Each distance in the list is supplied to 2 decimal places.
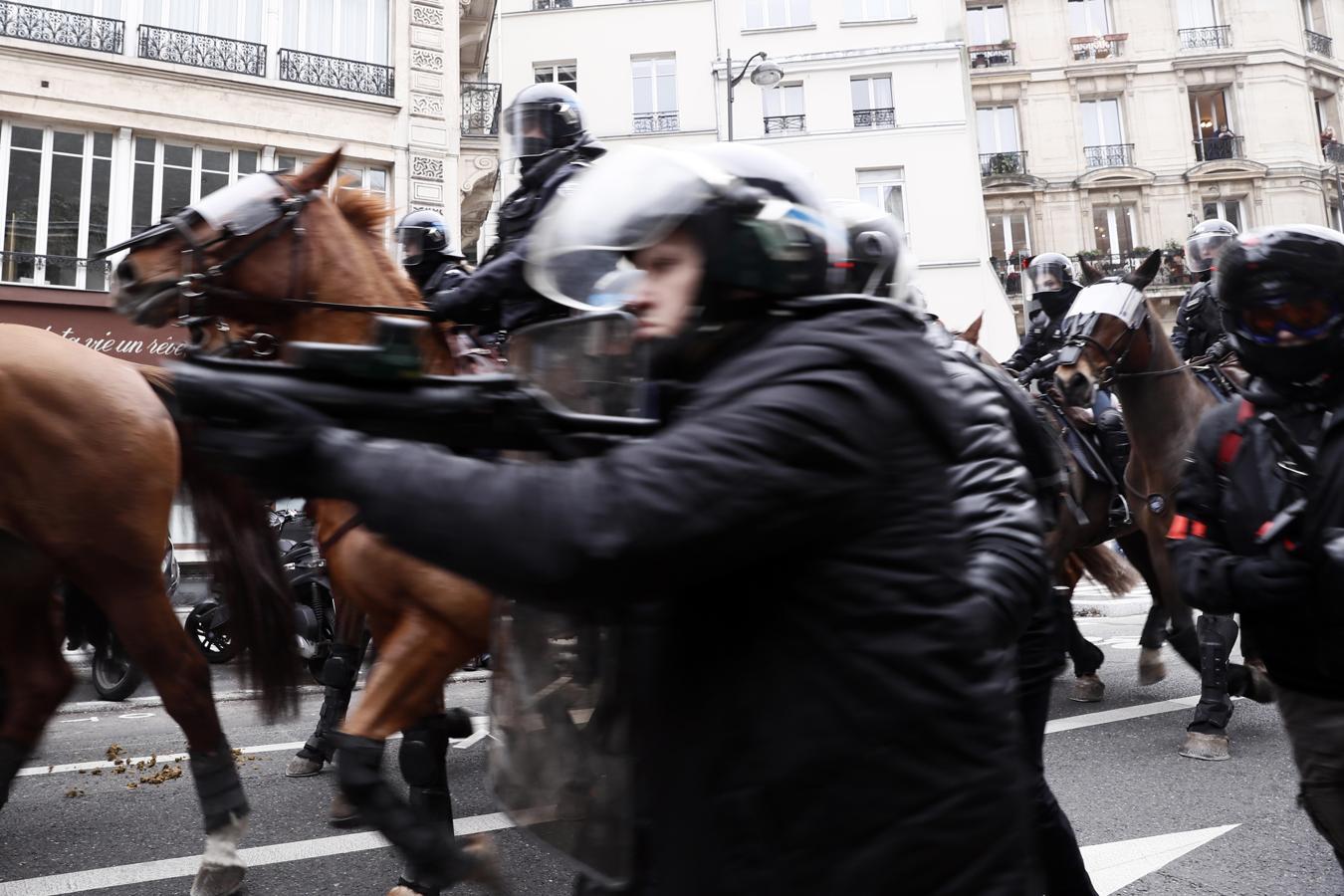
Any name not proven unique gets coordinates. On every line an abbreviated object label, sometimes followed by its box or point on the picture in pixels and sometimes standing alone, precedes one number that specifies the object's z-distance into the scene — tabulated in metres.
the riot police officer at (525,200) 3.48
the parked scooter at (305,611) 8.23
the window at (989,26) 34.47
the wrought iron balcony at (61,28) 14.68
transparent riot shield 1.30
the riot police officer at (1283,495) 2.20
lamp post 14.49
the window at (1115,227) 33.16
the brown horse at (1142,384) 5.53
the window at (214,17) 15.70
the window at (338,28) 16.53
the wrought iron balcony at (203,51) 15.48
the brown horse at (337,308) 2.98
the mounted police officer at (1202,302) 7.21
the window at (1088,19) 33.81
